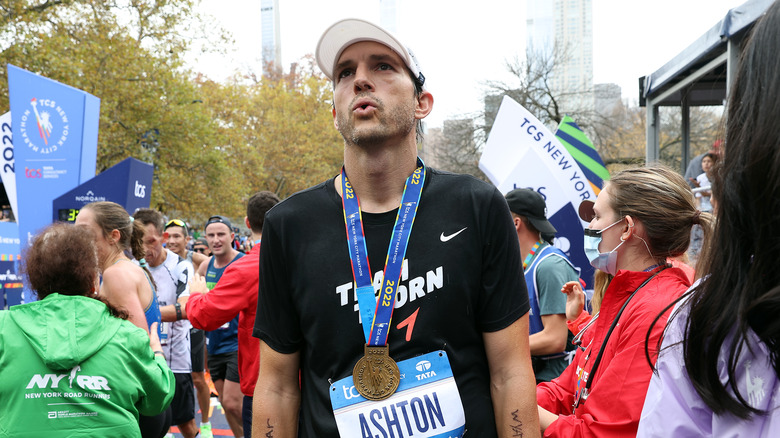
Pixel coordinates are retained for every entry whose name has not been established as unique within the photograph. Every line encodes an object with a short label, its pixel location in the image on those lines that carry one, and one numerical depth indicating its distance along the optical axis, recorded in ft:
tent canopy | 20.86
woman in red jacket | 6.71
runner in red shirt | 14.82
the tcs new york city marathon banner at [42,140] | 20.16
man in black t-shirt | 6.23
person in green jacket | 9.04
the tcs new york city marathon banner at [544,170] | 18.83
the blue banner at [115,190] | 20.11
